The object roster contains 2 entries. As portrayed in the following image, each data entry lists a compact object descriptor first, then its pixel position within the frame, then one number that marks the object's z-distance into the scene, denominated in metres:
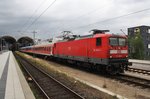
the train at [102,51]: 8.91
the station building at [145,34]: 38.78
